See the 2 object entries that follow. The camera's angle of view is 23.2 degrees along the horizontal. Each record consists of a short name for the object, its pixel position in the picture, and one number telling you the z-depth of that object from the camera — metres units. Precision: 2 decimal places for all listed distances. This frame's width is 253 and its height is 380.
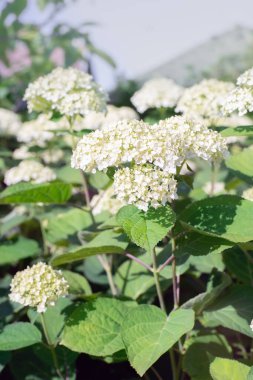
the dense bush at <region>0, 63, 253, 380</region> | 1.50
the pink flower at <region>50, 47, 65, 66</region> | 7.64
